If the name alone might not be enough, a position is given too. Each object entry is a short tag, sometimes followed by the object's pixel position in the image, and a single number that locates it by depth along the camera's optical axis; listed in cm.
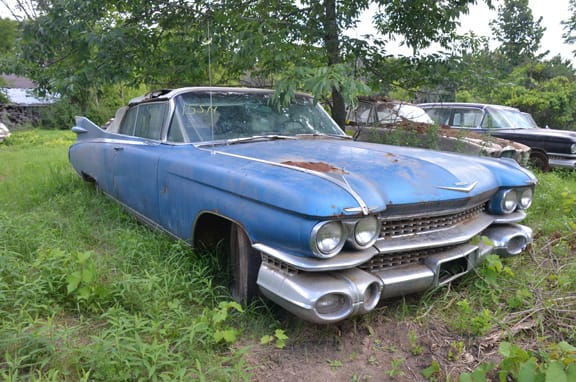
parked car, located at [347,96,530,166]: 631
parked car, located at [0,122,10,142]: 1415
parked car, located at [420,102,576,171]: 817
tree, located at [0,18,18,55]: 2619
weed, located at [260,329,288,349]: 232
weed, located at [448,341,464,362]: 229
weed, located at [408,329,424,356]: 233
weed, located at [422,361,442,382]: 215
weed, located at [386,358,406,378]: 215
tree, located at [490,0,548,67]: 3825
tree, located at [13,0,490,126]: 522
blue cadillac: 215
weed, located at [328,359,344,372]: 222
